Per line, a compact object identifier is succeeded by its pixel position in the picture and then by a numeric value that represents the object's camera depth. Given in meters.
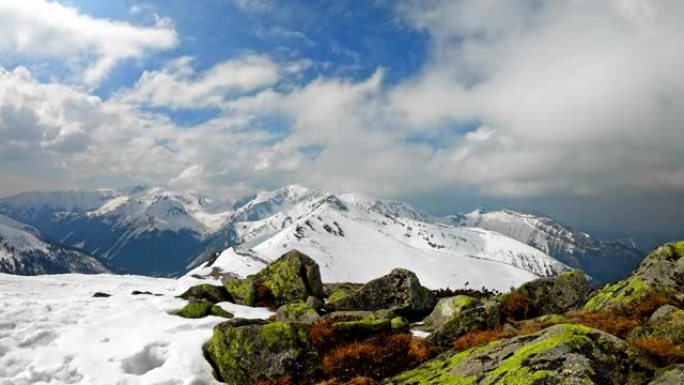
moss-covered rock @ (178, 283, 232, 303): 26.70
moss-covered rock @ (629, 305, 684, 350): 10.62
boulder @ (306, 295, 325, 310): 21.50
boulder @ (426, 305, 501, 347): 13.97
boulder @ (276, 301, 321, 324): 19.14
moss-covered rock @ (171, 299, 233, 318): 19.84
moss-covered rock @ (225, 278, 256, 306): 27.00
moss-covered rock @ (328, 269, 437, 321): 22.39
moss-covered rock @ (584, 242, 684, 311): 16.02
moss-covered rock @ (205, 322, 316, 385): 13.55
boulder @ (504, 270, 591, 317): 20.56
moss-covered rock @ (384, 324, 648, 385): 7.81
